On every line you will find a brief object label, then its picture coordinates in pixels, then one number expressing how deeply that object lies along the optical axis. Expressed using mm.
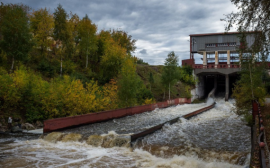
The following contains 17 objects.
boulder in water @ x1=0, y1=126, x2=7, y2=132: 15799
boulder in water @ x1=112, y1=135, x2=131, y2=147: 12654
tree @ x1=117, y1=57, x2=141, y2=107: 24547
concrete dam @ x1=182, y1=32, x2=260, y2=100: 47091
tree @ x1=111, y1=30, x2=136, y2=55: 50075
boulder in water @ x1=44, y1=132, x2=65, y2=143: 13973
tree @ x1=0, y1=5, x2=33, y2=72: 24345
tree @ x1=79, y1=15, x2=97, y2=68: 37188
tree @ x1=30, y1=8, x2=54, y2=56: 32719
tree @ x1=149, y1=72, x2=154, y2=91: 39862
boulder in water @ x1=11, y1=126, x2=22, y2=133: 15782
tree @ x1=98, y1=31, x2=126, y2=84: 34625
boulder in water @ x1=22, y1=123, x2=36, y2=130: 16581
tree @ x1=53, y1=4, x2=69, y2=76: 31203
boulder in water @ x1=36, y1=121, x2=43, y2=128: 17503
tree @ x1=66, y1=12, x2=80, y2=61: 32469
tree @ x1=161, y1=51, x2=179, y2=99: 36438
